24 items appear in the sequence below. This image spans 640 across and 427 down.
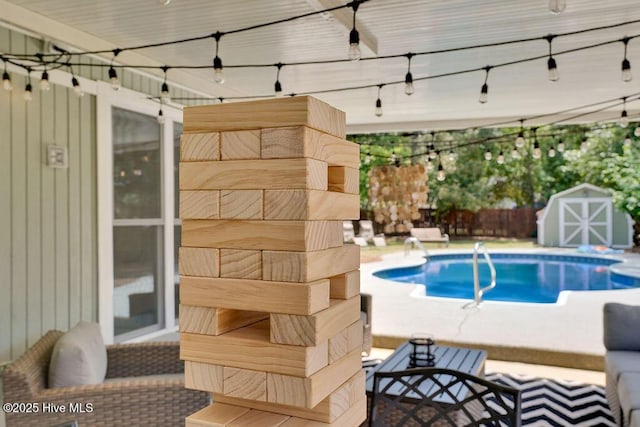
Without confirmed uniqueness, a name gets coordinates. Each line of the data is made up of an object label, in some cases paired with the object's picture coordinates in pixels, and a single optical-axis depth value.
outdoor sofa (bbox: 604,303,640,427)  2.84
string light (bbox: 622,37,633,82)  3.09
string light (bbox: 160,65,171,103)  3.90
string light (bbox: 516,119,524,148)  5.16
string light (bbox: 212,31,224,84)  3.13
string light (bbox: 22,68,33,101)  3.28
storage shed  15.52
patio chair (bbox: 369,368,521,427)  1.86
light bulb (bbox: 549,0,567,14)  1.98
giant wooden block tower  0.77
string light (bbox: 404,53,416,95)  3.38
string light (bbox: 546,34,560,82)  3.04
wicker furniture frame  2.31
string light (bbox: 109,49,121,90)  3.35
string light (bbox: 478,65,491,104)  3.65
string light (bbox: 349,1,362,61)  2.52
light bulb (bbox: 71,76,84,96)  3.41
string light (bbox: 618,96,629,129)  4.72
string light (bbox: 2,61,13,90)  3.09
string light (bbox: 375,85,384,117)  4.02
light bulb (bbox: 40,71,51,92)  3.19
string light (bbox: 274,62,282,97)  3.68
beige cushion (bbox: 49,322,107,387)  2.49
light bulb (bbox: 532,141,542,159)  5.81
